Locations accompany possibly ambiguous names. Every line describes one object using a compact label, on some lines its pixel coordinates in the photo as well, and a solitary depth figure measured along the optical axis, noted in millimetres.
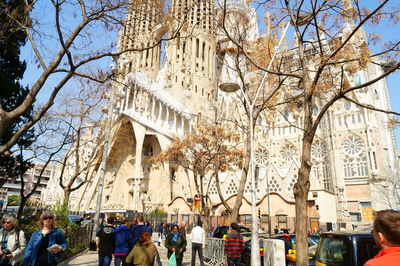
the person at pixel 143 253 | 4480
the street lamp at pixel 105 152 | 10366
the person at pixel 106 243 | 6016
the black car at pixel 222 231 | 13053
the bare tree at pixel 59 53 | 6852
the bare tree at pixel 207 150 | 18344
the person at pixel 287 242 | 9547
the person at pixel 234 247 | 6618
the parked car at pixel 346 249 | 4355
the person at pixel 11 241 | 3819
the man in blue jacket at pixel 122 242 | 5984
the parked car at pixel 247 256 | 9625
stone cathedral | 30188
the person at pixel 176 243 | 6883
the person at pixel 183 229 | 7475
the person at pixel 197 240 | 7949
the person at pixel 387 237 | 1608
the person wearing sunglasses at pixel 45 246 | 3754
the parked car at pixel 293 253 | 8273
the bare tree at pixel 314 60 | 6770
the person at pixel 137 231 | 6391
